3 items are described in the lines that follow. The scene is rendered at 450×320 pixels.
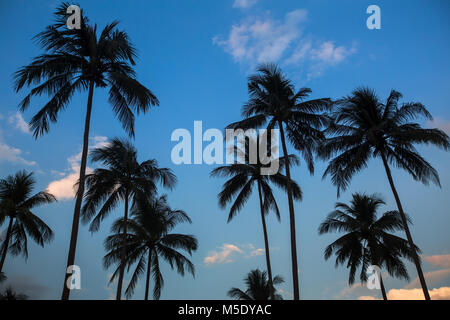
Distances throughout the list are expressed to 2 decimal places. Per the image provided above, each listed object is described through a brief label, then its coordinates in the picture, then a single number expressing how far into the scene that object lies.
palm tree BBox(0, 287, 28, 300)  23.06
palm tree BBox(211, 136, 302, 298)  21.62
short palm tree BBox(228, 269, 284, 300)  32.25
